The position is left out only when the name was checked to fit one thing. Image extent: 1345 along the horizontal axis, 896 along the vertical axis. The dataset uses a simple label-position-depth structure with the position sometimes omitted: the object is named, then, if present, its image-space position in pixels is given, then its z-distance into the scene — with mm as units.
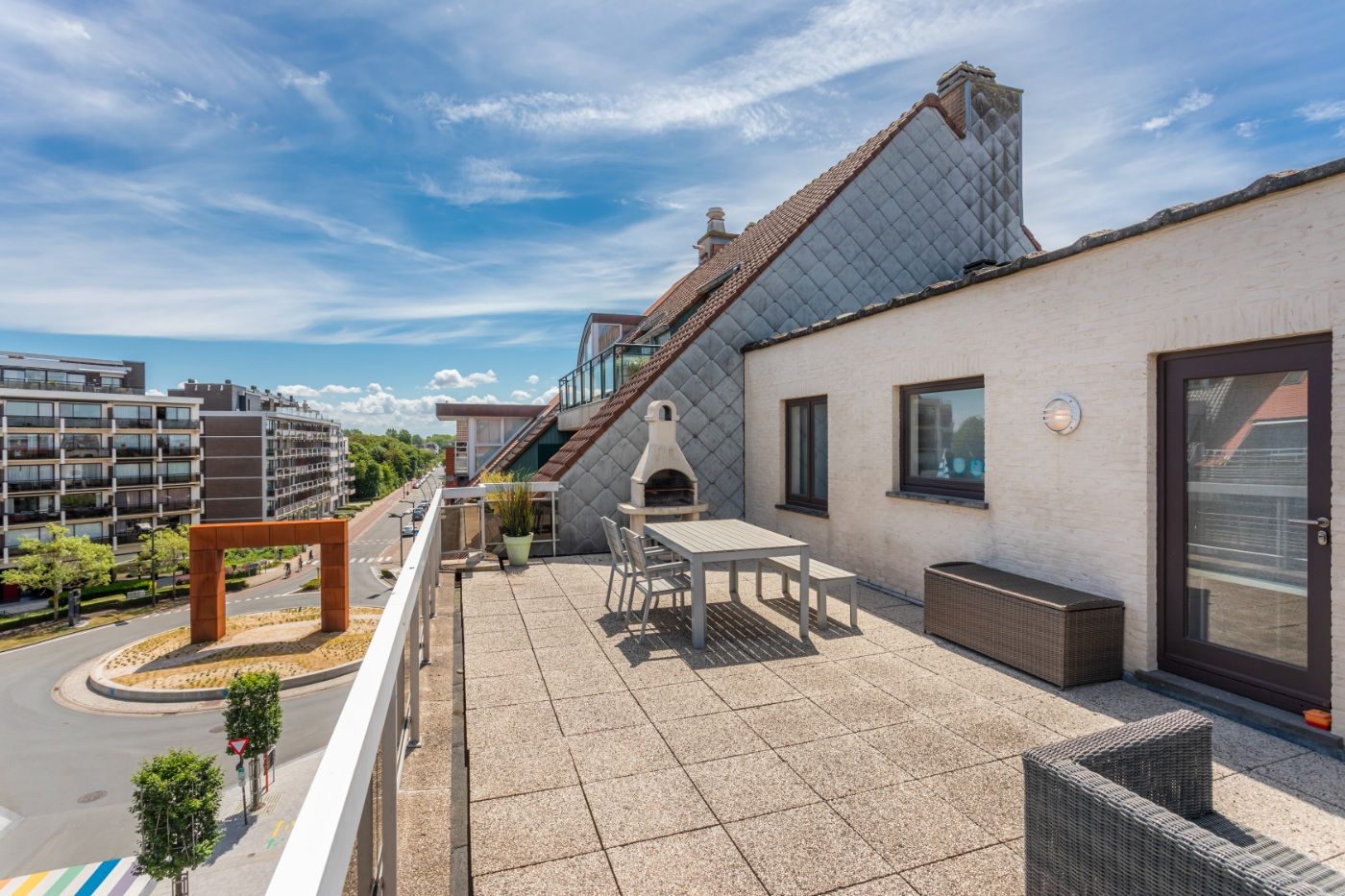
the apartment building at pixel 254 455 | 65688
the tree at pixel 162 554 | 45712
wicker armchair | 1514
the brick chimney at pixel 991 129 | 10617
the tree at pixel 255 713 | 21078
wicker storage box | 4164
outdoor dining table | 5039
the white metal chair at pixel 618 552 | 5816
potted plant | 8102
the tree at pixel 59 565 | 41156
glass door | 3447
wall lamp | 4684
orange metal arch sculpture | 20625
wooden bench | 5441
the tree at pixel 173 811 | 18219
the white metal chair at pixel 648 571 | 5348
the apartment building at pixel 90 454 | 50000
